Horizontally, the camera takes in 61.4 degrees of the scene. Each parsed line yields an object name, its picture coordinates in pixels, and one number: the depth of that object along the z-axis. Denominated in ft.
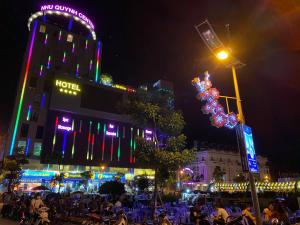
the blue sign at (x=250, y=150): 23.30
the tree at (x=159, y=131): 43.83
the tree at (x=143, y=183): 123.75
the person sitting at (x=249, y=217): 25.25
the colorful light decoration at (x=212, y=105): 27.48
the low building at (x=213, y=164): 242.00
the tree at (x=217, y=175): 205.73
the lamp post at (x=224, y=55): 22.71
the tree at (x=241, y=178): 193.69
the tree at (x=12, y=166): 99.04
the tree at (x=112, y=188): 77.66
